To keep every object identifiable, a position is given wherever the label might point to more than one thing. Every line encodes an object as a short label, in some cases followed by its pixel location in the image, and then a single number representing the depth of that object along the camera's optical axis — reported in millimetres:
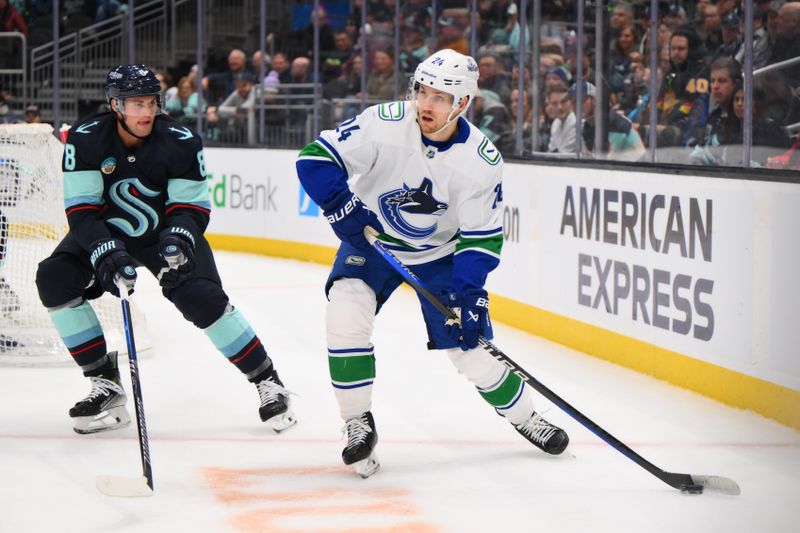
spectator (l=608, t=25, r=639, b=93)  9925
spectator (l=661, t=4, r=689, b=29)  9550
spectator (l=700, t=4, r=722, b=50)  9065
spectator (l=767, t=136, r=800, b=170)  7727
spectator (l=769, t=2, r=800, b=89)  8009
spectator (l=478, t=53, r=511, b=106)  12371
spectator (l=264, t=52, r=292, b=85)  16819
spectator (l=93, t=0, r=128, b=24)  19316
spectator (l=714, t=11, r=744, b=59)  8633
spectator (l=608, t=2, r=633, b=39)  10051
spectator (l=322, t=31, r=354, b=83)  15940
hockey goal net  8911
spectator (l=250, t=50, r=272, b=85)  16865
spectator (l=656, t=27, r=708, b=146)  9034
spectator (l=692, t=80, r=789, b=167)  8063
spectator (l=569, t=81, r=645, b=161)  9651
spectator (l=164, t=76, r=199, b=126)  17451
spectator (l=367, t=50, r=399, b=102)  14934
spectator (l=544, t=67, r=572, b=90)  11154
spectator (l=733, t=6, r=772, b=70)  8248
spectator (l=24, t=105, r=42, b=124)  17667
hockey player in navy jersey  6486
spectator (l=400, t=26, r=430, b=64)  14437
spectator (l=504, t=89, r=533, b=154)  11802
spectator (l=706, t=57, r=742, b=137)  8625
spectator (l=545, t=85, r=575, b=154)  10892
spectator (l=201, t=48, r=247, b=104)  17235
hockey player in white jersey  5843
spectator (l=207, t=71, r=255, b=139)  16865
